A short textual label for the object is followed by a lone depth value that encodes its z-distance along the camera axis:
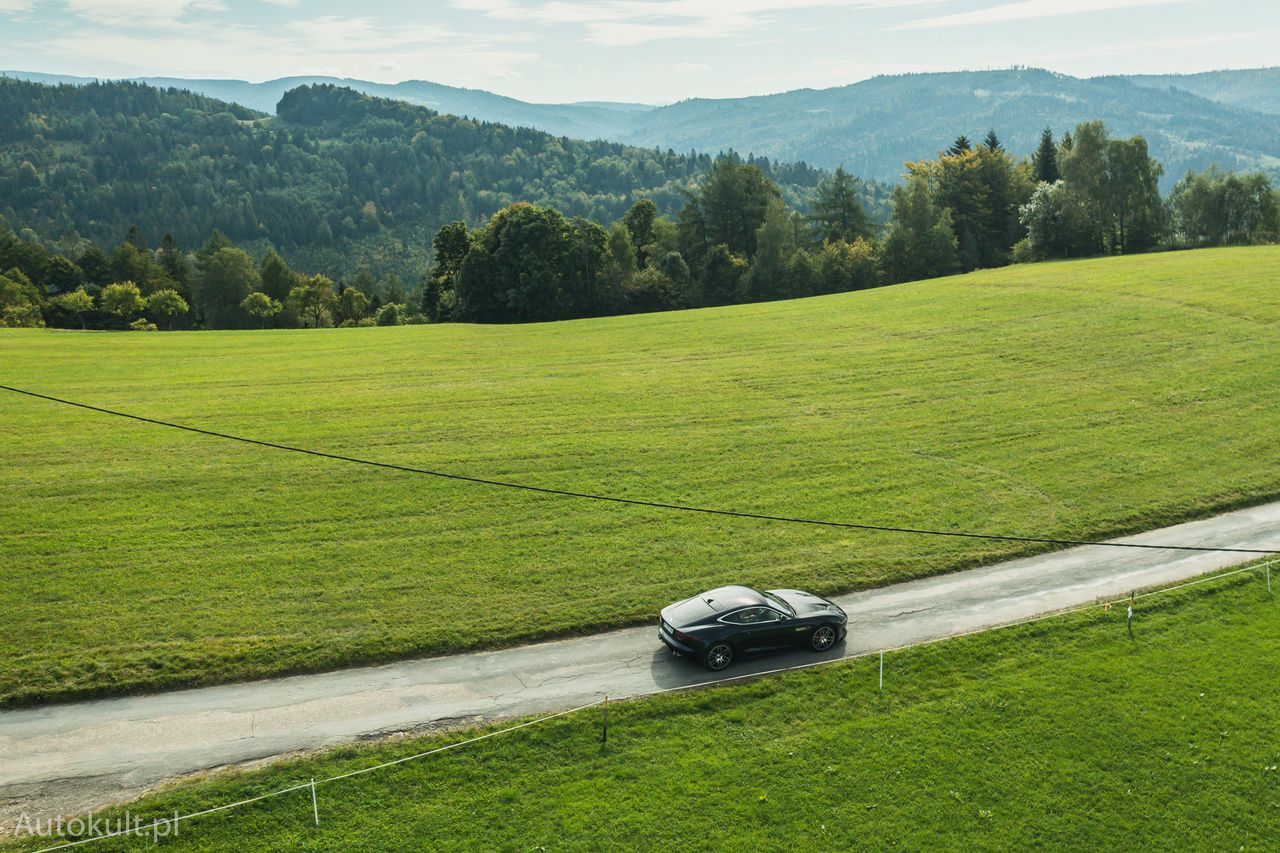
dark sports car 21.75
